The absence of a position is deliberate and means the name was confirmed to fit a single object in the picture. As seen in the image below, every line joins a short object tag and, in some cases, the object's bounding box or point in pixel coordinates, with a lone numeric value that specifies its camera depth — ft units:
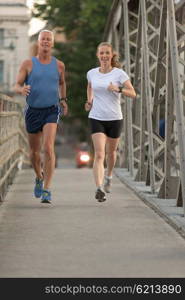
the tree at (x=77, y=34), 166.09
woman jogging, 39.58
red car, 134.84
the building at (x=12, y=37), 320.09
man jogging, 37.96
